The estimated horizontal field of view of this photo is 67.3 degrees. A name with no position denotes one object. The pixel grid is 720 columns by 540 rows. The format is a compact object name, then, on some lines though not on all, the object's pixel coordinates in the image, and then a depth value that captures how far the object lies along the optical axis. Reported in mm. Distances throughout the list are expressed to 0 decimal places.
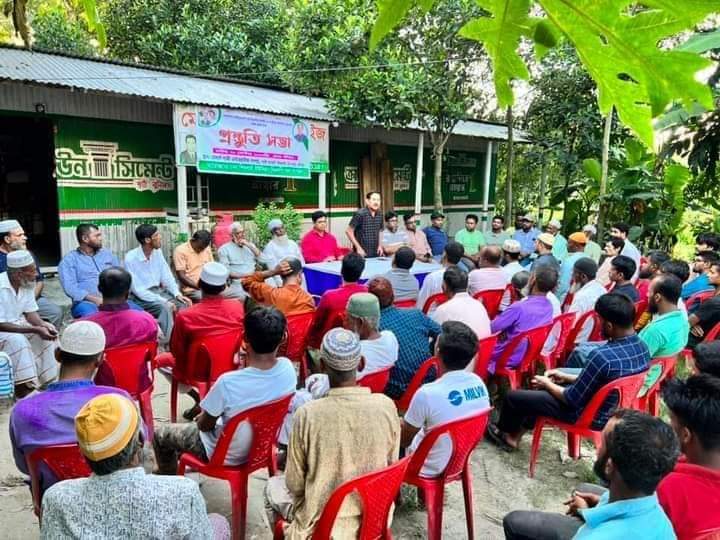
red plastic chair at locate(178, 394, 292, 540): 2512
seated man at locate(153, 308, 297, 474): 2525
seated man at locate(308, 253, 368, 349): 4105
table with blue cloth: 6102
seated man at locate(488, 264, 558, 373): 4035
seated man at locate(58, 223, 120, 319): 4984
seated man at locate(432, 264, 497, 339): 3896
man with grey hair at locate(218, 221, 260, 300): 6527
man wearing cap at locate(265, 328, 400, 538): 2051
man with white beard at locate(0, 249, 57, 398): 3906
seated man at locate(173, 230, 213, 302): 5973
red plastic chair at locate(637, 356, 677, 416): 3619
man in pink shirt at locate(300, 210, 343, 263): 7637
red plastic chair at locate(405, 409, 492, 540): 2478
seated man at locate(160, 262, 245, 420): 3633
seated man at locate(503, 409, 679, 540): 1646
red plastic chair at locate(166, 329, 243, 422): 3648
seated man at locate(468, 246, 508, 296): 5156
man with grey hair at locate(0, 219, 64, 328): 4695
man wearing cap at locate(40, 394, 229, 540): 1493
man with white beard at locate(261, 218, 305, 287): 6848
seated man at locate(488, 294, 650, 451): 3068
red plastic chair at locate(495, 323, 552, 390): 4004
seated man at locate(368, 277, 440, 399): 3479
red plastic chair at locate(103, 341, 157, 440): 3256
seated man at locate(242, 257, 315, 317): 4184
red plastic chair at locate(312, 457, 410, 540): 1963
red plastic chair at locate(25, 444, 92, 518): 2160
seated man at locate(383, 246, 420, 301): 4828
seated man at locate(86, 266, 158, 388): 3336
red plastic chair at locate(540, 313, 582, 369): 4384
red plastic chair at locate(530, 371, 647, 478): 3070
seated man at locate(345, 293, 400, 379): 3070
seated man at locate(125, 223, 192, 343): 5398
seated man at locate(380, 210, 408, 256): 8125
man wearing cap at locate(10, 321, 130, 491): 2148
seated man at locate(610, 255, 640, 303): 4570
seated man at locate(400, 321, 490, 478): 2549
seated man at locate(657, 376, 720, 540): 1778
